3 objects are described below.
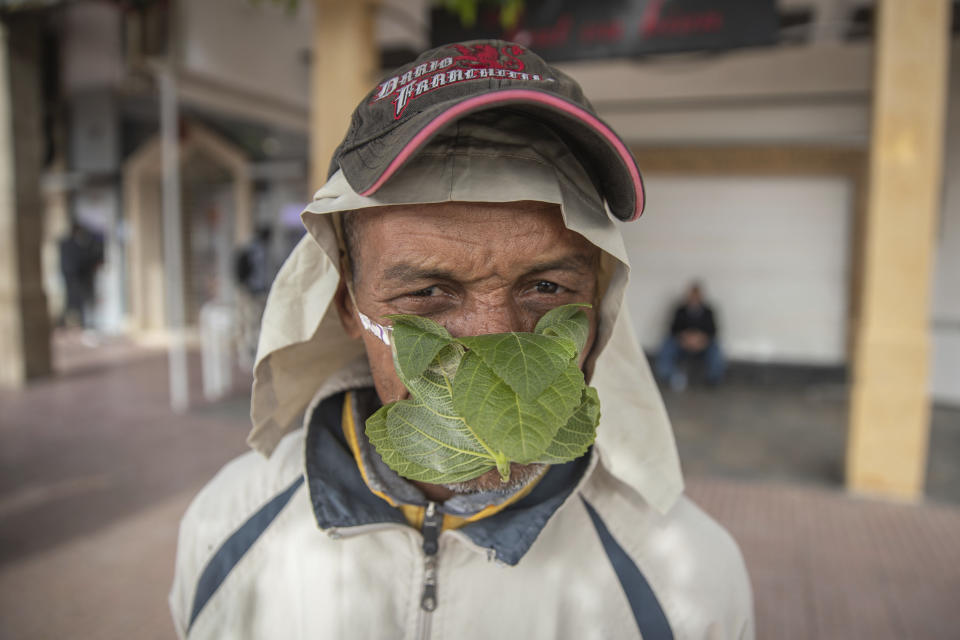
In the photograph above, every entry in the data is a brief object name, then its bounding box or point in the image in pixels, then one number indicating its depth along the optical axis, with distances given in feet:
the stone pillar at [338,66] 19.61
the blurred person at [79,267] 40.45
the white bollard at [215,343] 27.22
